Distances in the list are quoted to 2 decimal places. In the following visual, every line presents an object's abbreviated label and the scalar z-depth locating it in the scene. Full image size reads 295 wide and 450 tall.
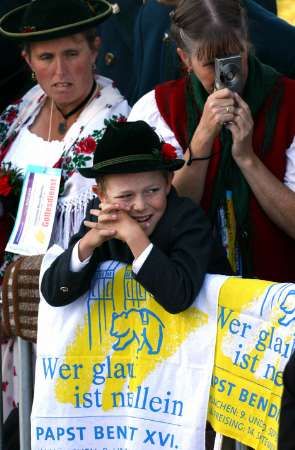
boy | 7.21
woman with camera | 7.98
